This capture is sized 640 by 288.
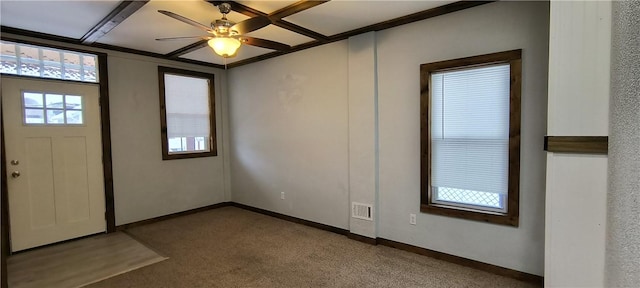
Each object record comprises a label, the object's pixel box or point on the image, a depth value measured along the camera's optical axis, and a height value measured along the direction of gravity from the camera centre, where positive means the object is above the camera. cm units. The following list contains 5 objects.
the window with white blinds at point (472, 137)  266 -6
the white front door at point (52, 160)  340 -29
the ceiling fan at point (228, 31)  268 +95
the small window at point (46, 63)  336 +89
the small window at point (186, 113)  471 +35
